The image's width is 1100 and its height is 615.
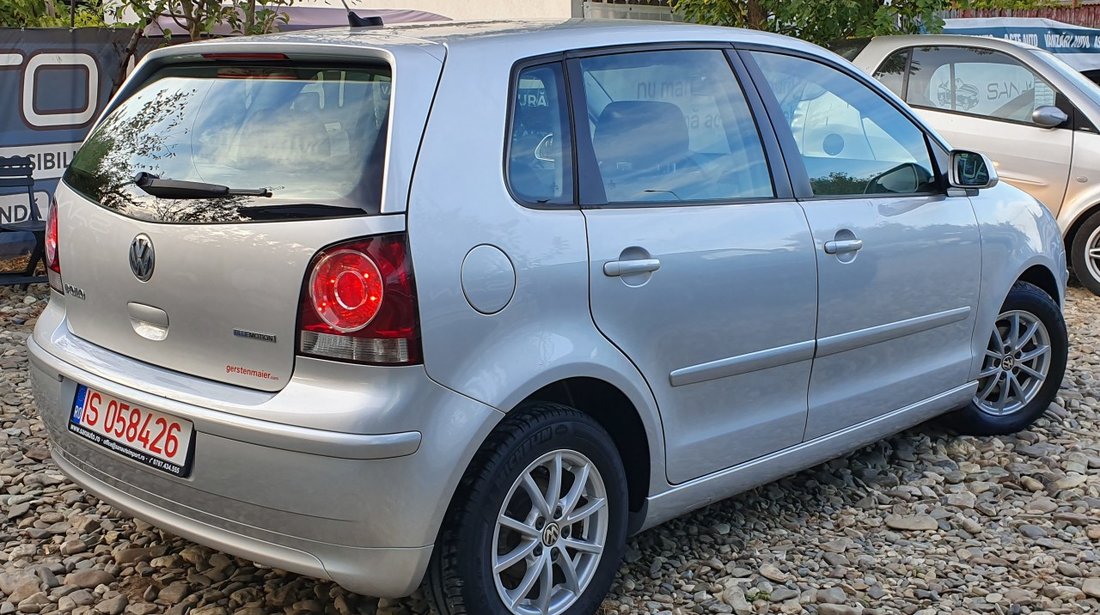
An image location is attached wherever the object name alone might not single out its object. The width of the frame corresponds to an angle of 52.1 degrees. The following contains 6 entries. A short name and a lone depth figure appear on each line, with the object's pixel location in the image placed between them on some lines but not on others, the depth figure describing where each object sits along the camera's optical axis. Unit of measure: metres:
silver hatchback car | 2.57
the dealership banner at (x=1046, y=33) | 12.27
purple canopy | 11.68
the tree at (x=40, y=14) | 8.58
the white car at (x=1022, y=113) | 8.12
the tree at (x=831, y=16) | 9.99
